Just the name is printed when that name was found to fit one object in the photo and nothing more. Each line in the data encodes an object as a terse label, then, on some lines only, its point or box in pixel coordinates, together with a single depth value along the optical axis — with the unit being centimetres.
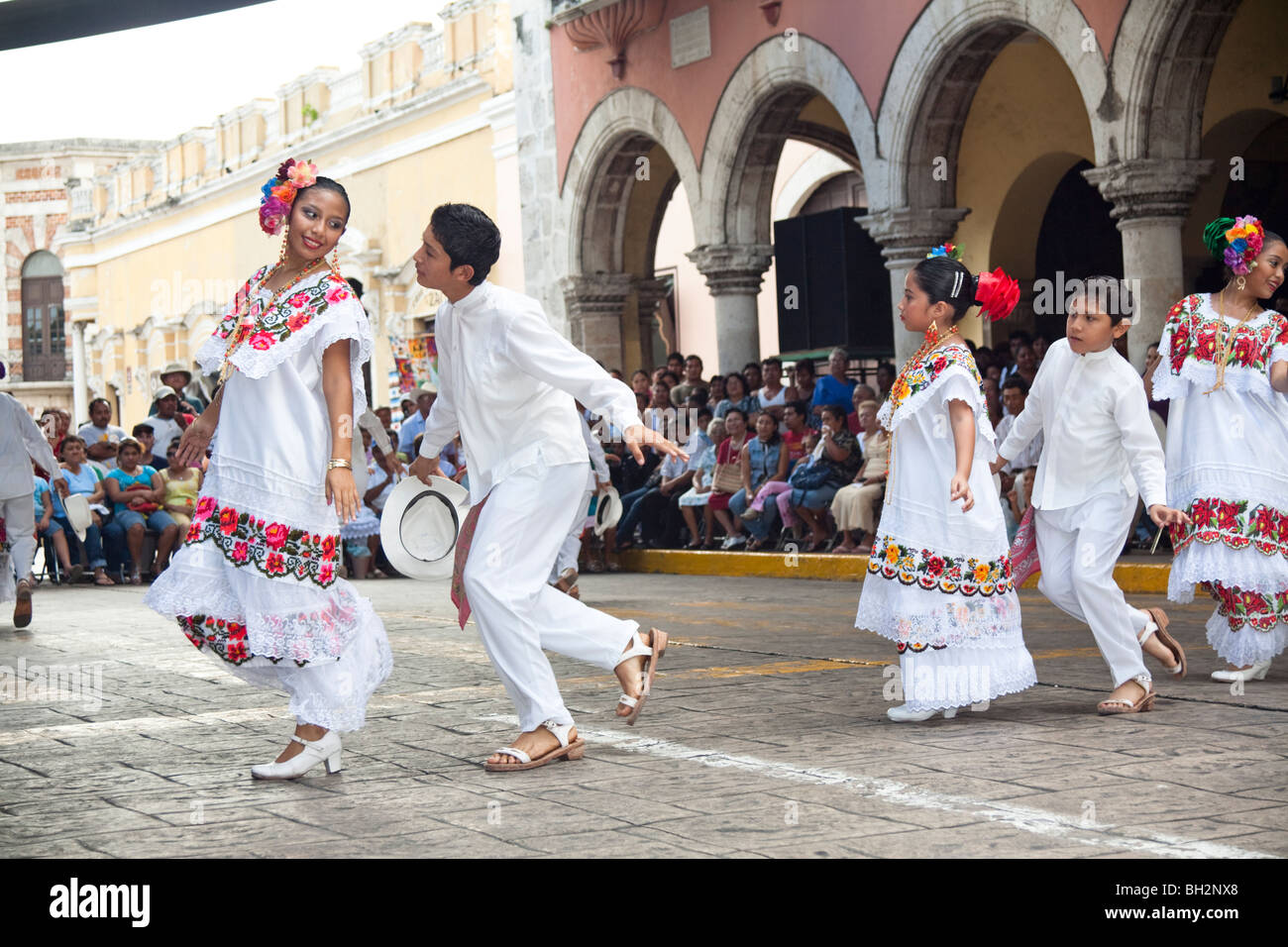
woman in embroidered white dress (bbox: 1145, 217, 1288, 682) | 719
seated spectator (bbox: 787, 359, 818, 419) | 1602
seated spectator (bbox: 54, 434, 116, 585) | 1700
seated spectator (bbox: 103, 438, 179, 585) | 1709
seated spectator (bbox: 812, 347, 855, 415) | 1588
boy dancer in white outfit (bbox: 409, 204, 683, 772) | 556
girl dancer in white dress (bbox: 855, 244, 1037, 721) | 621
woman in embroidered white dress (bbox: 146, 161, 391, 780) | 536
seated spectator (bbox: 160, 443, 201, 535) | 1736
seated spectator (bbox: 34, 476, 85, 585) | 1591
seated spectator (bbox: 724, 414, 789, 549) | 1540
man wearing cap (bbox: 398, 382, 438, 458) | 1759
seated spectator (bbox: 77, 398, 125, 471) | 1833
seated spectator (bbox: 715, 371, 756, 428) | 1625
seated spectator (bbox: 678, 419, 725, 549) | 1620
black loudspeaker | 1944
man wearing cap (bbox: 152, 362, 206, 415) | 1916
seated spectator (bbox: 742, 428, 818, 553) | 1519
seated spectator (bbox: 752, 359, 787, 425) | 1628
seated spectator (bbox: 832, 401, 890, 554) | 1396
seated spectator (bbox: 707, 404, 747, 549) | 1582
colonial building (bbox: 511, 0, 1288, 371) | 1354
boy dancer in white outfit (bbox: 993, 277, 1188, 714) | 641
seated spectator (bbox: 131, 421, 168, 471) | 1749
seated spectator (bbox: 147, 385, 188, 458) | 1816
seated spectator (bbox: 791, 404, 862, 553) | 1461
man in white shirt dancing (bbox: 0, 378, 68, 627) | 1127
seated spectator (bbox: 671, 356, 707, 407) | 1756
